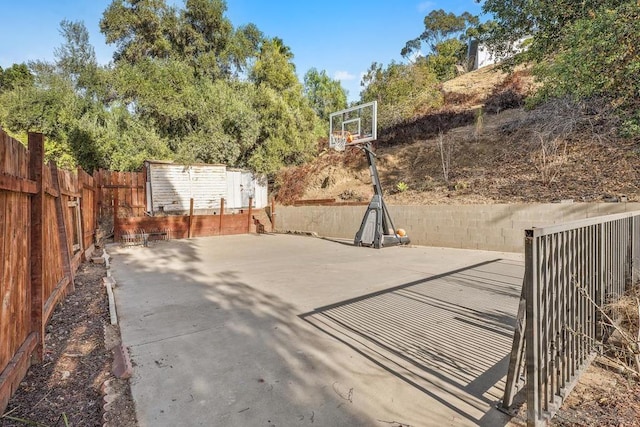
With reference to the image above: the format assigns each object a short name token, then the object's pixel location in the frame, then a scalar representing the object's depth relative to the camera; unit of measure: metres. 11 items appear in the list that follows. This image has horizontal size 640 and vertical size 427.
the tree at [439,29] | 32.88
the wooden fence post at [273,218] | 13.36
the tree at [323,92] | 25.44
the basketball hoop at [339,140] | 9.52
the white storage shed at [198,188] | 11.91
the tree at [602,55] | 5.40
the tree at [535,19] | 6.92
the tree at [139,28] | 16.62
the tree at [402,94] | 14.95
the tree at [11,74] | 20.56
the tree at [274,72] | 17.31
